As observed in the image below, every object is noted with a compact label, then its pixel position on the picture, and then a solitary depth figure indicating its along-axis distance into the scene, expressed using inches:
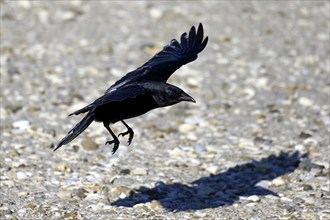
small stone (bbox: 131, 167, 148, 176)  624.7
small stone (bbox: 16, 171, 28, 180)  595.0
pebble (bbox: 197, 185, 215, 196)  597.8
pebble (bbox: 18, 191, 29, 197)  561.3
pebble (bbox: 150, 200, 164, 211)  557.3
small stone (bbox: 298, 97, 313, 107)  822.3
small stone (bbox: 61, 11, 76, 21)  1047.9
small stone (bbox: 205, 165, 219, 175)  644.7
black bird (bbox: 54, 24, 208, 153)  518.9
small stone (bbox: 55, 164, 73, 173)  620.1
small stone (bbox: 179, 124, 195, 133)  746.8
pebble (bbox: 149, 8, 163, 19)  1073.0
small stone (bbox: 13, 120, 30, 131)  711.1
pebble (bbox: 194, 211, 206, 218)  547.8
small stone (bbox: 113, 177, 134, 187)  597.4
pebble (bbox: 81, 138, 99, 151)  680.1
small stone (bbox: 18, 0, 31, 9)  1067.9
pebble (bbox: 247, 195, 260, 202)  584.1
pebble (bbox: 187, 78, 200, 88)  877.2
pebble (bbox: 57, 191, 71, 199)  564.4
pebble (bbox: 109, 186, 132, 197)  578.6
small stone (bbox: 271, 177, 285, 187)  622.8
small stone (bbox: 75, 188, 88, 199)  568.7
